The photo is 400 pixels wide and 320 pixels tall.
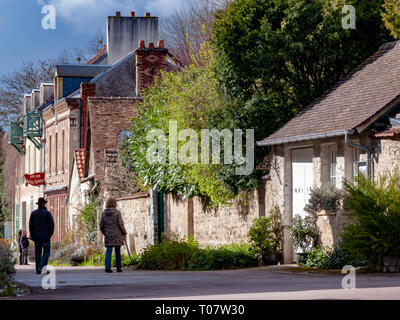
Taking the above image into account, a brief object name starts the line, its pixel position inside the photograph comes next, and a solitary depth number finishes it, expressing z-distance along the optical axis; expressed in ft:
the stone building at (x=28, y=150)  164.76
